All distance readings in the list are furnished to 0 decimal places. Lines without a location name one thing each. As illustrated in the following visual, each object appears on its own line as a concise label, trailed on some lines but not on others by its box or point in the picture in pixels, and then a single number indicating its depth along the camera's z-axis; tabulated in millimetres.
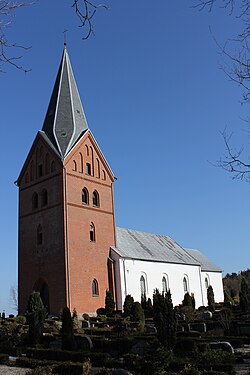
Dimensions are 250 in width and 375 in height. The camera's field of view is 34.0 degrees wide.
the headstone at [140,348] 13428
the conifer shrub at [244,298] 31094
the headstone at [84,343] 15070
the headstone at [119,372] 9180
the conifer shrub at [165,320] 13127
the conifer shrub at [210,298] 36947
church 28328
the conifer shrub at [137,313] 24106
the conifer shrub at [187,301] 34562
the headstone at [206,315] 25953
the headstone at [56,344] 16281
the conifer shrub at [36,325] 17156
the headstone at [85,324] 22483
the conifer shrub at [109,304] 28261
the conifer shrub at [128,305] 27359
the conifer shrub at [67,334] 14781
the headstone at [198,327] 19247
